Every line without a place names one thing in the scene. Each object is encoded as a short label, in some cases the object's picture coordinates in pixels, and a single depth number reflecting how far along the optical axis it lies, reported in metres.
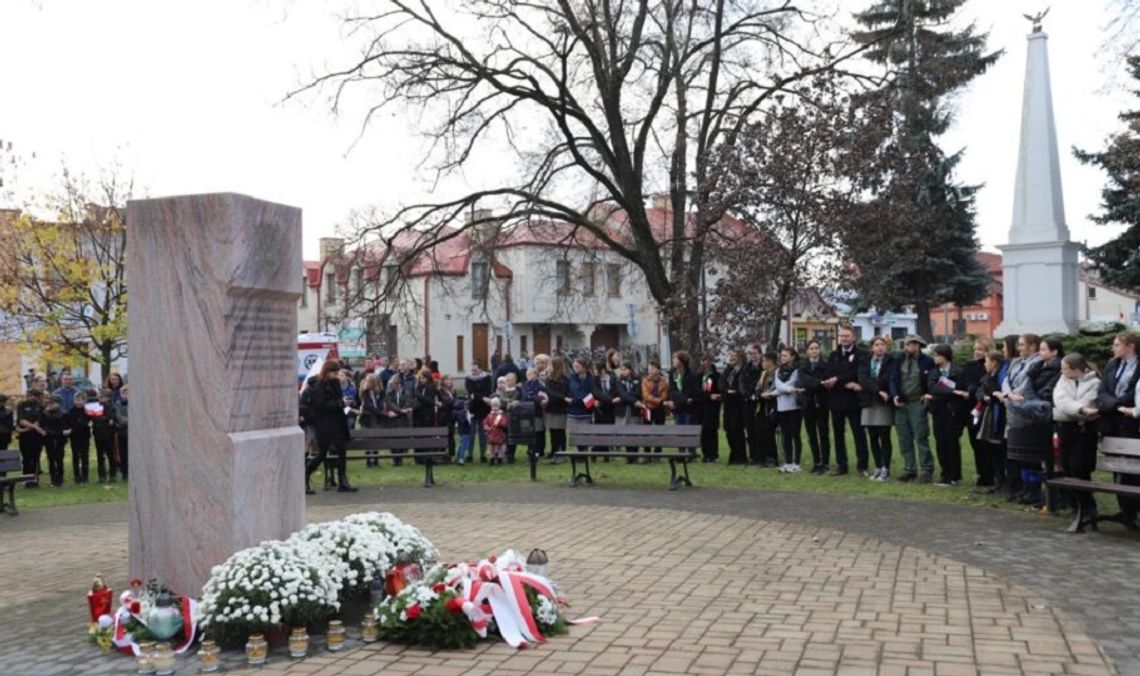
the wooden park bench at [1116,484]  10.01
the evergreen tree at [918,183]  19.08
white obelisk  26.86
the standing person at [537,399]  18.62
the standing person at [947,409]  14.00
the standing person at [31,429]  17.30
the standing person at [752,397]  17.30
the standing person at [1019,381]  12.05
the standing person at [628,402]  18.61
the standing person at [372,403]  18.78
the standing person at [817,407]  15.98
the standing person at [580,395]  18.64
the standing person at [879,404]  14.88
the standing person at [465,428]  19.19
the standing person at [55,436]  17.42
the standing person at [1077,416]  10.91
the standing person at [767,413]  16.95
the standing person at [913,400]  14.52
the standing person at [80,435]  17.67
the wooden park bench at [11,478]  13.74
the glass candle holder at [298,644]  6.19
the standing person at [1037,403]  11.36
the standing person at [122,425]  17.50
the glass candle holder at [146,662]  5.95
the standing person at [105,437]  17.73
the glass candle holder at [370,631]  6.54
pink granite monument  7.16
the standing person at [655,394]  18.48
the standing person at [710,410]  18.02
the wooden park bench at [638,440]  14.50
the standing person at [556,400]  18.75
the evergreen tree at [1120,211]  30.74
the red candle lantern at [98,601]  6.72
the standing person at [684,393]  18.20
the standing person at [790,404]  16.25
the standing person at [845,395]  15.45
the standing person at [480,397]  19.19
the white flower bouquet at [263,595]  6.28
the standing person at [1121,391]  10.80
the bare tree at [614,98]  23.05
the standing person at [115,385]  17.89
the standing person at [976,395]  13.70
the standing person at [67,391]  18.69
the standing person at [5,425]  17.27
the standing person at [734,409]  17.69
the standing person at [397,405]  18.77
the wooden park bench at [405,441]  15.62
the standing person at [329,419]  14.88
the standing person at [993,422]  12.85
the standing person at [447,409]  19.17
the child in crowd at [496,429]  18.39
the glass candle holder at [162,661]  5.93
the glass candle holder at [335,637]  6.34
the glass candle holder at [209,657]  5.96
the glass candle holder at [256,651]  6.07
